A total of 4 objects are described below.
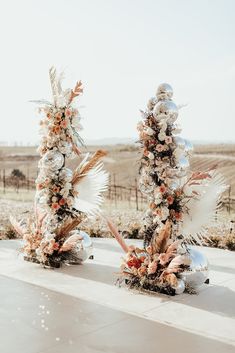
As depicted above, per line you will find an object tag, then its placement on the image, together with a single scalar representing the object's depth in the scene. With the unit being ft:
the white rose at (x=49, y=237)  26.07
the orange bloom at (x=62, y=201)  26.27
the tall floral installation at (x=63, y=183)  26.04
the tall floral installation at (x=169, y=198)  21.52
